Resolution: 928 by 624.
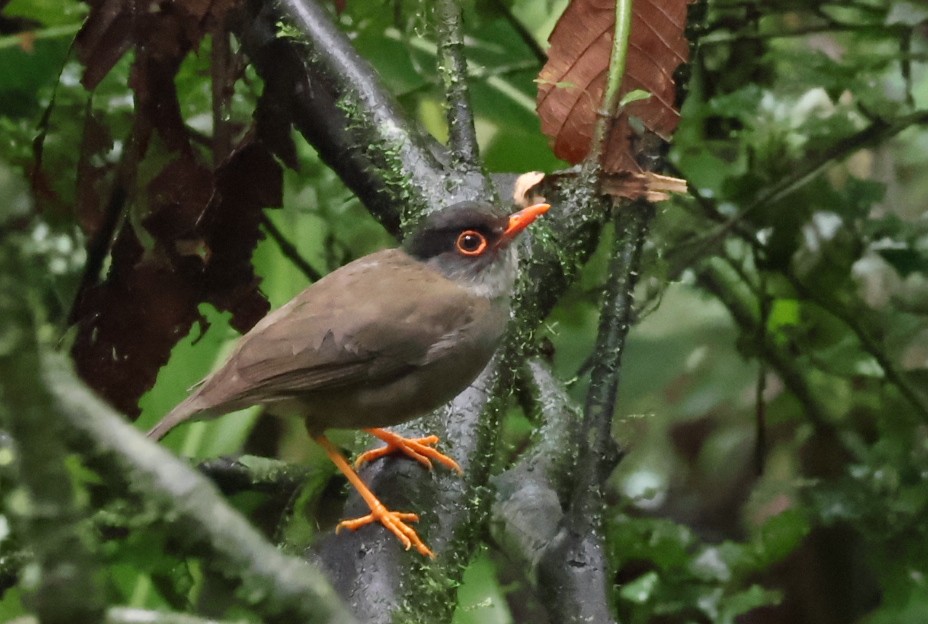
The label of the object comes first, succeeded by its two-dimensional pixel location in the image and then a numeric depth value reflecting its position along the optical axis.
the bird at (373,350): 4.60
